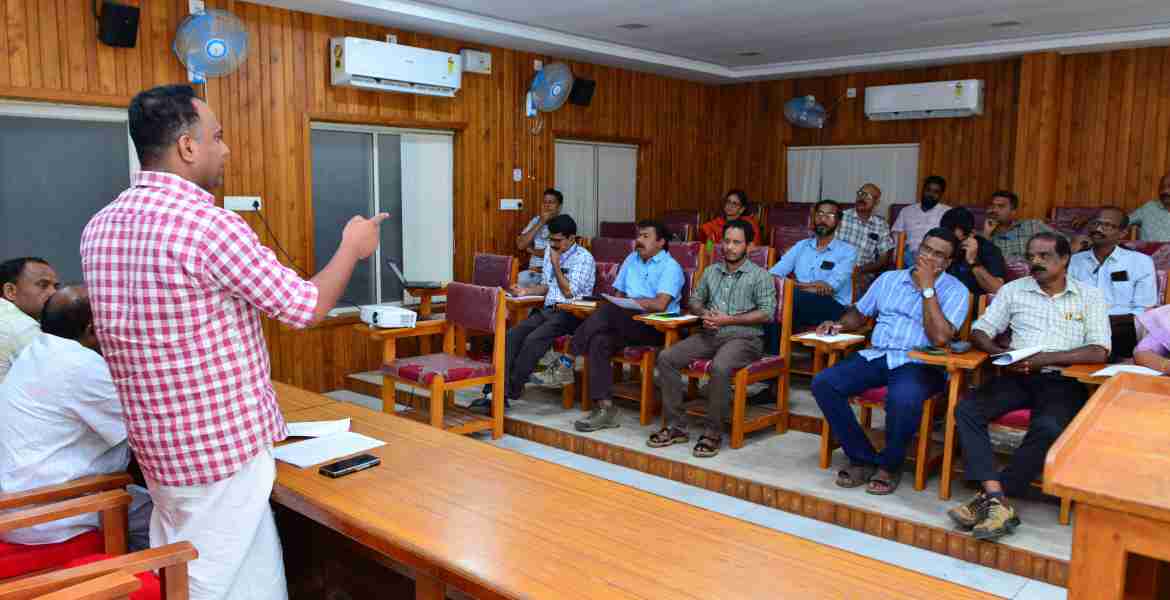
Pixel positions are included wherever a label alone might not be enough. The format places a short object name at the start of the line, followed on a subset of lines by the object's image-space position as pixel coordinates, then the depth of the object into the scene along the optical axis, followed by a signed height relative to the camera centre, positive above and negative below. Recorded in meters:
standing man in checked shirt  1.56 -0.22
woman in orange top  7.39 -0.09
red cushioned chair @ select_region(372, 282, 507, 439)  4.42 -0.87
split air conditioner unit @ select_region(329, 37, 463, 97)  5.91 +0.94
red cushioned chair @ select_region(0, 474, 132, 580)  1.95 -0.73
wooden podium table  1.07 -0.35
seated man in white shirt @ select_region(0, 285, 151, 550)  2.05 -0.54
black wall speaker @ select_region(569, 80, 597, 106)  7.73 +0.99
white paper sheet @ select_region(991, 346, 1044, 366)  3.42 -0.59
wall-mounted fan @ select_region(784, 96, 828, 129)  8.70 +0.96
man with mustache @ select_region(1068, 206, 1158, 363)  4.12 -0.34
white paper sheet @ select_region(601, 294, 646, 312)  4.82 -0.56
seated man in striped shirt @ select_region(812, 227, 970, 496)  3.71 -0.72
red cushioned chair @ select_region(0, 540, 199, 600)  1.51 -0.68
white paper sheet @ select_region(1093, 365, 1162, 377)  3.20 -0.60
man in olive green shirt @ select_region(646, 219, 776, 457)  4.30 -0.69
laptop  5.91 -0.58
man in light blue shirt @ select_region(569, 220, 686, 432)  4.77 -0.63
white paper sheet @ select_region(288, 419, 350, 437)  2.44 -0.66
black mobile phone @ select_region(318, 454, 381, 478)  2.09 -0.65
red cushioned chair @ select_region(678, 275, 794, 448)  4.31 -0.89
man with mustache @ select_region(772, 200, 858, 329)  5.29 -0.41
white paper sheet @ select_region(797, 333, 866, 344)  4.05 -0.62
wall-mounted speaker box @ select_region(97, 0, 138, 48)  4.80 +0.96
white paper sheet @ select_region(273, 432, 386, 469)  2.21 -0.66
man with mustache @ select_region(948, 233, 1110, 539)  3.36 -0.63
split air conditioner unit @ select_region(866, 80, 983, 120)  7.78 +0.99
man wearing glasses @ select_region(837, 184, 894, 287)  6.32 -0.21
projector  4.55 -0.62
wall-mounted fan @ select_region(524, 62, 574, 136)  7.28 +0.96
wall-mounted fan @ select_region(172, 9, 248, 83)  5.04 +0.90
